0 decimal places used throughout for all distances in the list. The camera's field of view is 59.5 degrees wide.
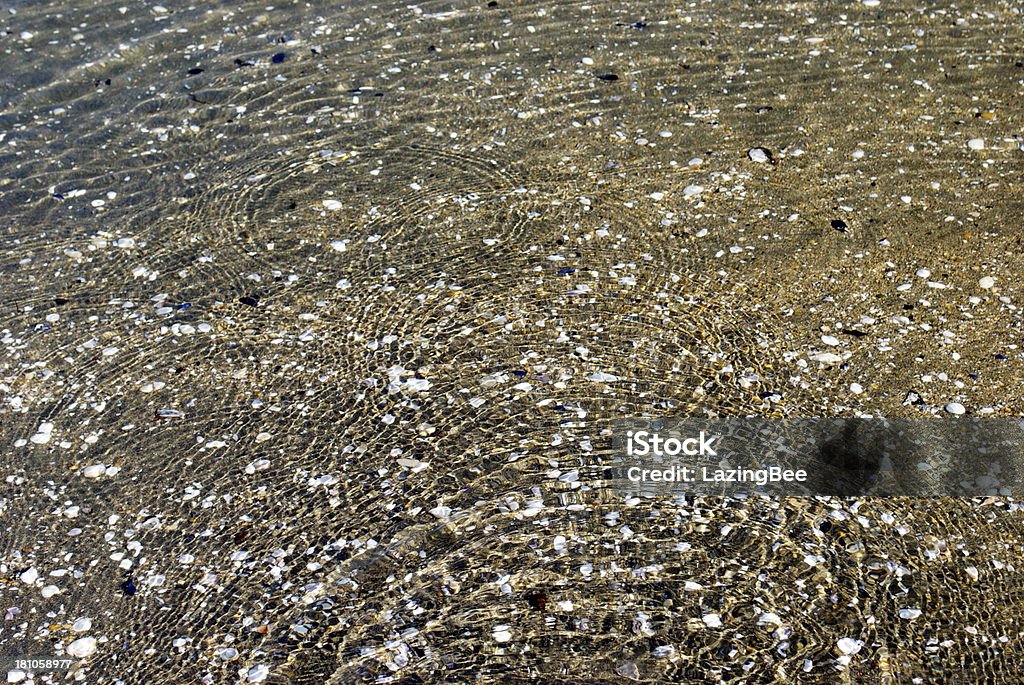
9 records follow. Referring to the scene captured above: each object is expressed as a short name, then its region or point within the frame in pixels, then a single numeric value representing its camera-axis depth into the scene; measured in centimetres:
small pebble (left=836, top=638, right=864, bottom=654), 305
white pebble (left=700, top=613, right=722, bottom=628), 314
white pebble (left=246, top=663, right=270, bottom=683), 305
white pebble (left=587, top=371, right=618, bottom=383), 408
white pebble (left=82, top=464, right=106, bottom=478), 384
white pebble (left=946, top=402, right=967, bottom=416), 388
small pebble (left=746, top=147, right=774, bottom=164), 541
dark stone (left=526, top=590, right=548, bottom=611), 324
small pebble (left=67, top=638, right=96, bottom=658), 318
